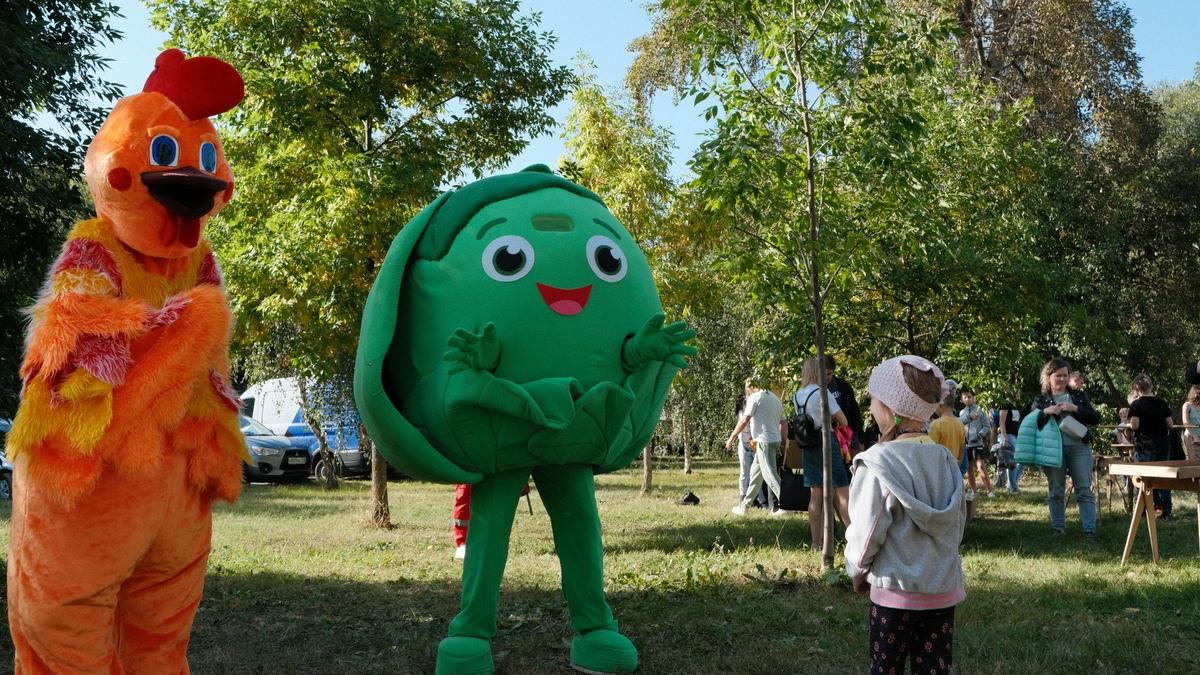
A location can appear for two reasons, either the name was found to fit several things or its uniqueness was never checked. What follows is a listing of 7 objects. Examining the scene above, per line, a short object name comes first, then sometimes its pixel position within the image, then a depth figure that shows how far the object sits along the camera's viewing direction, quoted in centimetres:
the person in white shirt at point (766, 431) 1233
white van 2117
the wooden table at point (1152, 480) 752
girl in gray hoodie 381
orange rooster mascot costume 337
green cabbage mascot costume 482
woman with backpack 844
